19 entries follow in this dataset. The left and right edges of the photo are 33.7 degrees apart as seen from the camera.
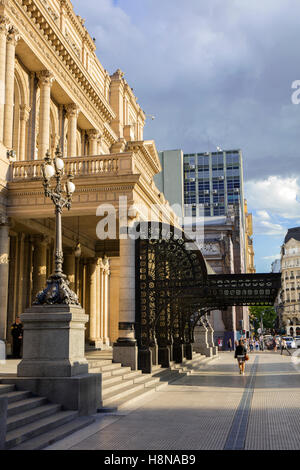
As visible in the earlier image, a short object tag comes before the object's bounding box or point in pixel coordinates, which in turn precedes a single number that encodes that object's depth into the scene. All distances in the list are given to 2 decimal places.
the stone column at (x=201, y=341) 37.69
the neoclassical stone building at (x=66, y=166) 18.58
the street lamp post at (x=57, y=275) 11.41
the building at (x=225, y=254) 59.89
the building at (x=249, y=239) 138.61
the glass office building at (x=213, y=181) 127.19
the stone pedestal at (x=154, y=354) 20.92
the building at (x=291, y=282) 121.81
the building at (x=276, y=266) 159.88
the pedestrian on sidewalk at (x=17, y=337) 18.11
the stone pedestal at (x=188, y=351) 29.98
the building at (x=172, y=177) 111.31
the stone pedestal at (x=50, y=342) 10.78
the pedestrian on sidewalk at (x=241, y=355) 22.34
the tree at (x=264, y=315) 99.81
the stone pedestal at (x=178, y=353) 25.83
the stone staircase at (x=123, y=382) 12.60
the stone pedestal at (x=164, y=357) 22.14
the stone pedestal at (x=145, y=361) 18.44
